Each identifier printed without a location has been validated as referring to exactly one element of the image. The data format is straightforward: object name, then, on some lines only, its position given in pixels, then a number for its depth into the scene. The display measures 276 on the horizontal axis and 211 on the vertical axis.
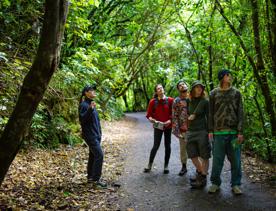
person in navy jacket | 6.76
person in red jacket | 7.88
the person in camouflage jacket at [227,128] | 6.01
